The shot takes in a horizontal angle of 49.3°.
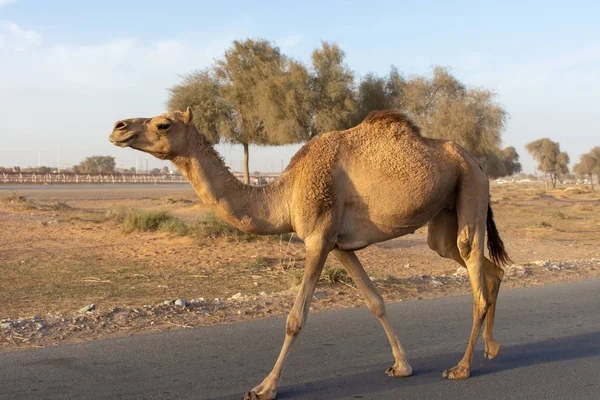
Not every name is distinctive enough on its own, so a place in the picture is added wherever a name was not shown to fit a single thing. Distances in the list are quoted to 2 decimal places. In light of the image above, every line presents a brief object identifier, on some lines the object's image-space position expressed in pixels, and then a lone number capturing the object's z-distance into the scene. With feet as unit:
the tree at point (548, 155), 267.18
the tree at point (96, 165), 424.87
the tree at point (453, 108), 106.63
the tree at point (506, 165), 264.72
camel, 17.52
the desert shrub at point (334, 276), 33.81
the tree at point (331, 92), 99.04
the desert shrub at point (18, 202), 90.57
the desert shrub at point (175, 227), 60.03
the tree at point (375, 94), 106.63
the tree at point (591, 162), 294.25
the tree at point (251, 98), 98.84
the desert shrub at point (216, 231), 57.93
